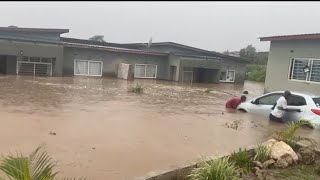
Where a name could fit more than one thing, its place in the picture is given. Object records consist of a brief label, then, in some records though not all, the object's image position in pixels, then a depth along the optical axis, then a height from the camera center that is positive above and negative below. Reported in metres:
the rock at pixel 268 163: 4.15 -1.47
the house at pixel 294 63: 11.87 +0.76
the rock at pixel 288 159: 4.30 -1.42
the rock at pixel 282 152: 4.33 -1.32
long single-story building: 20.01 +0.76
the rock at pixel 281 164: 4.20 -1.47
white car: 7.21 -0.92
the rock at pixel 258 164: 4.11 -1.47
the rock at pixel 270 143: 4.63 -1.28
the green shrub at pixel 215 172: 3.43 -1.39
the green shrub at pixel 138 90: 14.05 -1.25
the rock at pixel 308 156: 4.36 -1.38
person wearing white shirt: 7.72 -0.99
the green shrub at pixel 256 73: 34.92 +0.43
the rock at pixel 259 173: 3.77 -1.52
